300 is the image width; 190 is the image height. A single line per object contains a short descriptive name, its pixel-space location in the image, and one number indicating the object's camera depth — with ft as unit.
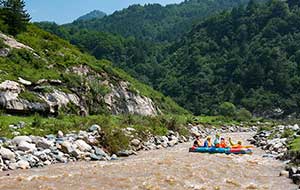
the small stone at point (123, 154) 82.89
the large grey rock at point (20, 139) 70.90
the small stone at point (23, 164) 64.69
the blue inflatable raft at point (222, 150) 91.91
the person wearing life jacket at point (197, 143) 97.40
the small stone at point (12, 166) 63.77
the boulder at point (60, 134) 81.96
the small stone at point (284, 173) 64.26
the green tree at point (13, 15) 151.84
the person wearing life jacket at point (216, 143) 95.72
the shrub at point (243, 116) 249.88
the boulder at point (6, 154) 65.49
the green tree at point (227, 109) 281.74
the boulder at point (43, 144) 73.00
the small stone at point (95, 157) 76.07
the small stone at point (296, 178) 58.14
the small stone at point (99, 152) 78.74
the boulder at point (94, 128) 88.66
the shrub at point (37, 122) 84.69
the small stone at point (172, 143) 107.23
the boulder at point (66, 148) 75.05
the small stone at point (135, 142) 93.13
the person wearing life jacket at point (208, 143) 96.89
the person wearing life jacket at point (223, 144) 96.15
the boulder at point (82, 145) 78.48
